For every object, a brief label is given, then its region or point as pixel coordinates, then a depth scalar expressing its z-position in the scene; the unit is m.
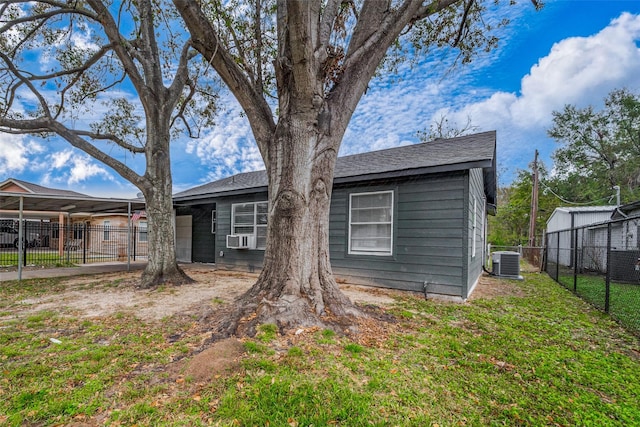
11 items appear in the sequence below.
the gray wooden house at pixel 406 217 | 5.67
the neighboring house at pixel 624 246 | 7.40
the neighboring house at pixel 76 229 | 17.09
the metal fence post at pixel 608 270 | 4.64
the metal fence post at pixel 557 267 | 8.37
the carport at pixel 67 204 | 8.17
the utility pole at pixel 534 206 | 15.35
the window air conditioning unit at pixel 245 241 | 8.78
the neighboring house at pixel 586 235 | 9.36
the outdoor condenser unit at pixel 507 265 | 8.76
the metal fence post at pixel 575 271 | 6.46
